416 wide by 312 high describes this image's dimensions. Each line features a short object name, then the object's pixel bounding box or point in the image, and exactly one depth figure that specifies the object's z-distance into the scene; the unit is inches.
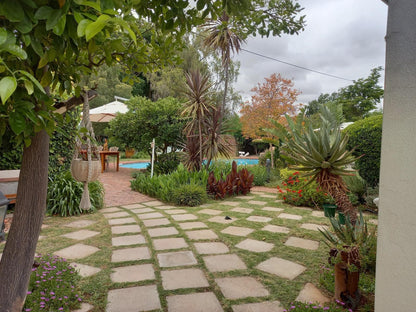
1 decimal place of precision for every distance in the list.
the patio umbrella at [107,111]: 464.1
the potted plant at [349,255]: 80.7
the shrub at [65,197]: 179.6
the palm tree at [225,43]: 278.8
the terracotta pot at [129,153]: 741.9
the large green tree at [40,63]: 24.6
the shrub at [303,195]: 221.3
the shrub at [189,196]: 220.1
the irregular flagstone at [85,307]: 76.8
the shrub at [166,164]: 355.9
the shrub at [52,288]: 72.6
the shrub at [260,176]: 339.3
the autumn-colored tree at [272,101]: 606.5
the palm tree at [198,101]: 269.1
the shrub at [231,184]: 247.1
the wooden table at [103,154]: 426.8
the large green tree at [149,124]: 360.7
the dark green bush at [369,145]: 199.0
